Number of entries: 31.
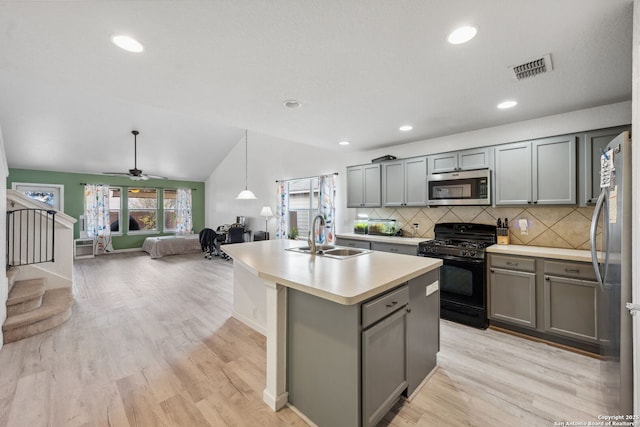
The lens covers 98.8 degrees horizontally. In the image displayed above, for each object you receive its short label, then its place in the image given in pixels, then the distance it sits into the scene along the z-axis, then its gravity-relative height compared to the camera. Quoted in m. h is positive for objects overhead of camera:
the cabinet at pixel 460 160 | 3.39 +0.72
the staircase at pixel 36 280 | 3.00 -0.93
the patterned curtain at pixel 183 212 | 9.38 +0.10
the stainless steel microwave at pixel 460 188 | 3.34 +0.35
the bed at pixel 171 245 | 7.48 -0.88
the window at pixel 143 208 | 8.77 +0.22
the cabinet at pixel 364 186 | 4.45 +0.49
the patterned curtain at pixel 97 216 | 7.91 -0.03
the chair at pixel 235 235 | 7.11 -0.52
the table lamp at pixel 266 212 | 6.75 +0.07
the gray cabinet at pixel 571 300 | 2.48 -0.80
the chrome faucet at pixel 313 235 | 2.61 -0.20
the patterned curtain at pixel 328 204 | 5.43 +0.23
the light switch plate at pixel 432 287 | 2.19 -0.59
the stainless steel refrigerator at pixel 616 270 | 1.49 -0.33
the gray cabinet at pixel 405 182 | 3.92 +0.49
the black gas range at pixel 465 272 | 3.05 -0.66
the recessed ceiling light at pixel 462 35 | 1.64 +1.11
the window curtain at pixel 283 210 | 6.70 +0.12
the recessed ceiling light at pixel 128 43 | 1.71 +1.11
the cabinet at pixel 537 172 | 2.84 +0.48
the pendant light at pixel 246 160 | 7.81 +1.57
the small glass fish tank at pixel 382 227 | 4.46 -0.19
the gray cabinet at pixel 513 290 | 2.80 -0.80
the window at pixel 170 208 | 9.35 +0.22
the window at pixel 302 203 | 6.09 +0.29
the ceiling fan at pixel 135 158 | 5.64 +1.52
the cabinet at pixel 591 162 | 2.67 +0.53
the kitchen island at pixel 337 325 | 1.50 -0.71
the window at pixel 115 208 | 8.44 +0.21
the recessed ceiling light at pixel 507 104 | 2.74 +1.13
